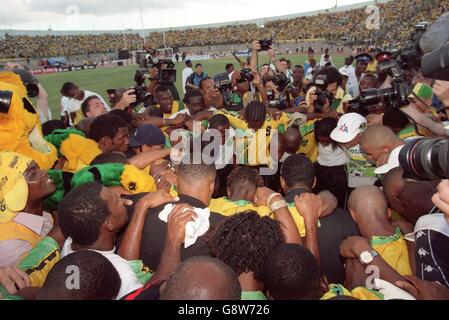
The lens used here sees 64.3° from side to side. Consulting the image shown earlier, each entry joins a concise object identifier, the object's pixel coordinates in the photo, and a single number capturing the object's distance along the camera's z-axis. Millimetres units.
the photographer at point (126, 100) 5438
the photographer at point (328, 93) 5602
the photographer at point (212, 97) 6570
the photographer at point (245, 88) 6543
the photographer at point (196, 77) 11538
